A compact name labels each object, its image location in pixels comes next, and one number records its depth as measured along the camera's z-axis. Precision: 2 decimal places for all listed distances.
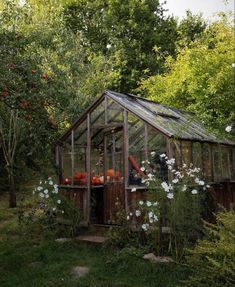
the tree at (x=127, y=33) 26.41
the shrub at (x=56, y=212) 10.99
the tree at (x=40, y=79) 7.63
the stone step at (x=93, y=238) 10.27
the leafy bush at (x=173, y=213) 8.45
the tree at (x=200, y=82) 10.85
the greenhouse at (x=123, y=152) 10.38
